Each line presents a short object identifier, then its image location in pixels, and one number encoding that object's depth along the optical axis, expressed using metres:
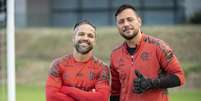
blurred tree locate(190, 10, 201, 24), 31.66
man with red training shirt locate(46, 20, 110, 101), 6.37
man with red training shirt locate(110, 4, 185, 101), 6.43
